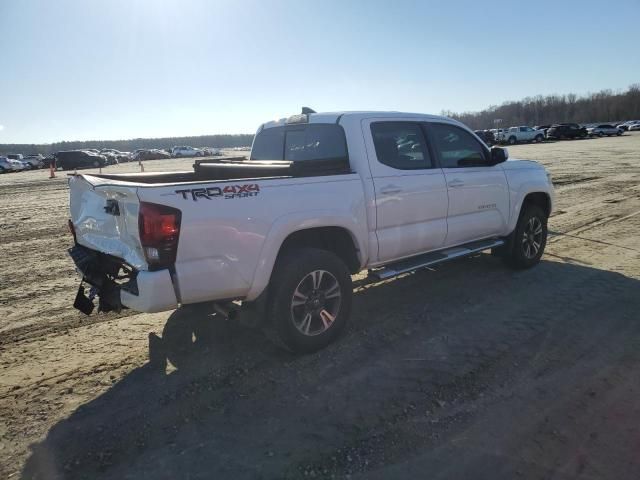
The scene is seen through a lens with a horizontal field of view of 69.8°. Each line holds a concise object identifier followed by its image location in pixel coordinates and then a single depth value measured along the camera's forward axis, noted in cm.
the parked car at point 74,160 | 4234
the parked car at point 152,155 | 6400
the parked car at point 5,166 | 4447
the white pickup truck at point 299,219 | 319
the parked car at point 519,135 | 5244
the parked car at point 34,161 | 5013
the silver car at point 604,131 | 5809
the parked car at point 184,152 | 6981
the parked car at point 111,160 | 5011
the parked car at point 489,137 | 4314
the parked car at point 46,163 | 5143
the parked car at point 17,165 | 4569
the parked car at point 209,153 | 6968
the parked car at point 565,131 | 5378
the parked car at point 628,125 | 7612
